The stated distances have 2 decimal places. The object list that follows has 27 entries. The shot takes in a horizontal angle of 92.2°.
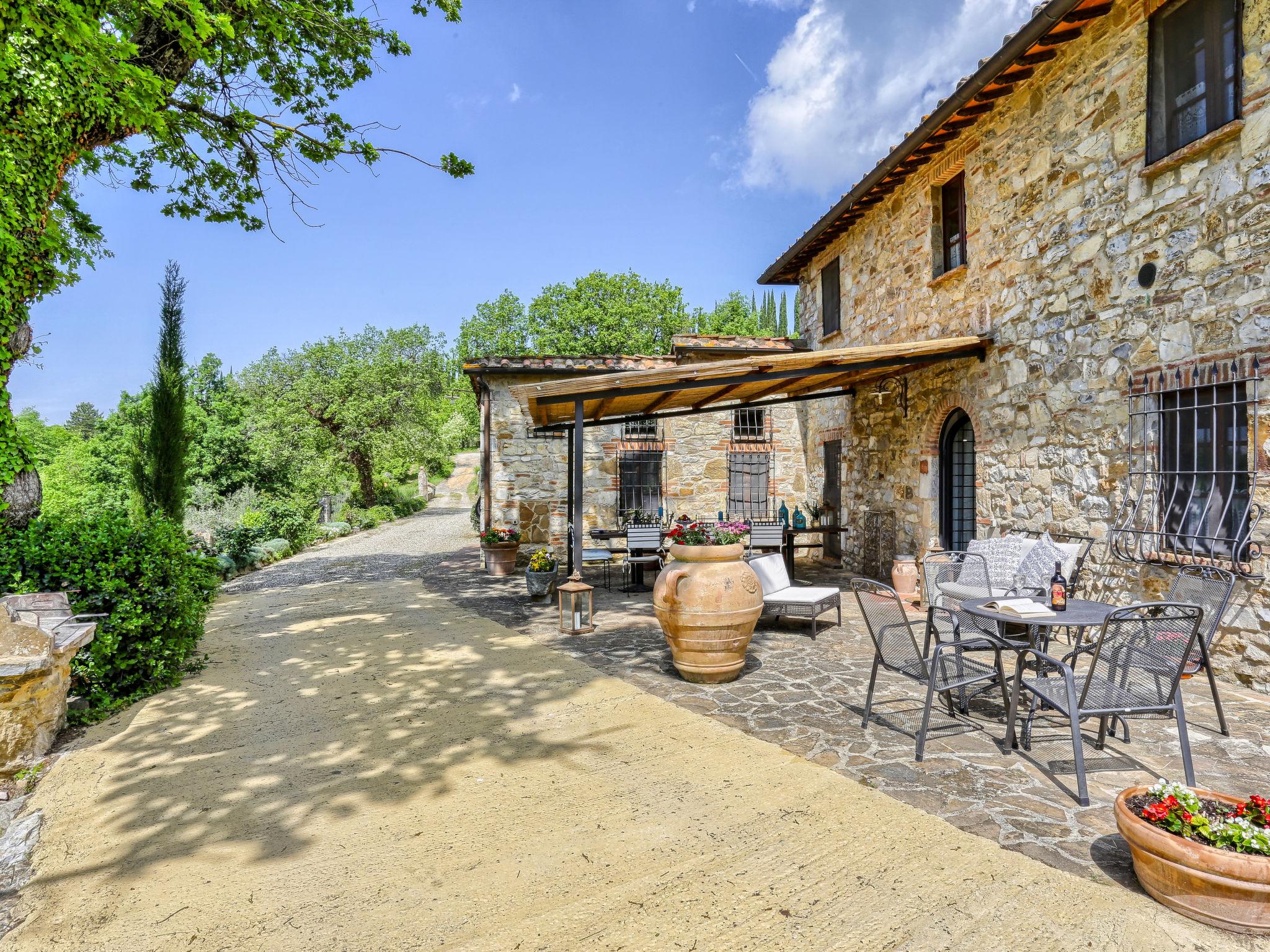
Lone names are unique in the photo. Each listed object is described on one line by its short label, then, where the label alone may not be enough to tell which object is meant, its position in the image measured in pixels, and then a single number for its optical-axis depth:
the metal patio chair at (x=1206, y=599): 3.01
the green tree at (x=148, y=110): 4.21
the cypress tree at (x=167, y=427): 8.43
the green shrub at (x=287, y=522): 14.18
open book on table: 3.30
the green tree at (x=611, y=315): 32.56
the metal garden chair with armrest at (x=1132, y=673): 2.68
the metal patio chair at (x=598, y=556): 8.07
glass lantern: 6.07
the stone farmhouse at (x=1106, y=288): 4.16
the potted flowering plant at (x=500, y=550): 10.37
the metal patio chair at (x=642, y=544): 8.38
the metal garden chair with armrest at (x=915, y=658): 3.12
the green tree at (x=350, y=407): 19.56
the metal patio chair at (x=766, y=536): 8.31
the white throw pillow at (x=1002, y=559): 5.55
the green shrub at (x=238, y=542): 11.55
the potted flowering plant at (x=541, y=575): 7.80
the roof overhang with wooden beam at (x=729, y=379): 5.54
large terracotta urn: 4.27
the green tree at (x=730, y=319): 34.59
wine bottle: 3.44
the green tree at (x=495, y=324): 37.19
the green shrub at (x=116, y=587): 4.10
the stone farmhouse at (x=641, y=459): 10.66
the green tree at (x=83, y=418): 54.34
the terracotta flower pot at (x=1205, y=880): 1.83
